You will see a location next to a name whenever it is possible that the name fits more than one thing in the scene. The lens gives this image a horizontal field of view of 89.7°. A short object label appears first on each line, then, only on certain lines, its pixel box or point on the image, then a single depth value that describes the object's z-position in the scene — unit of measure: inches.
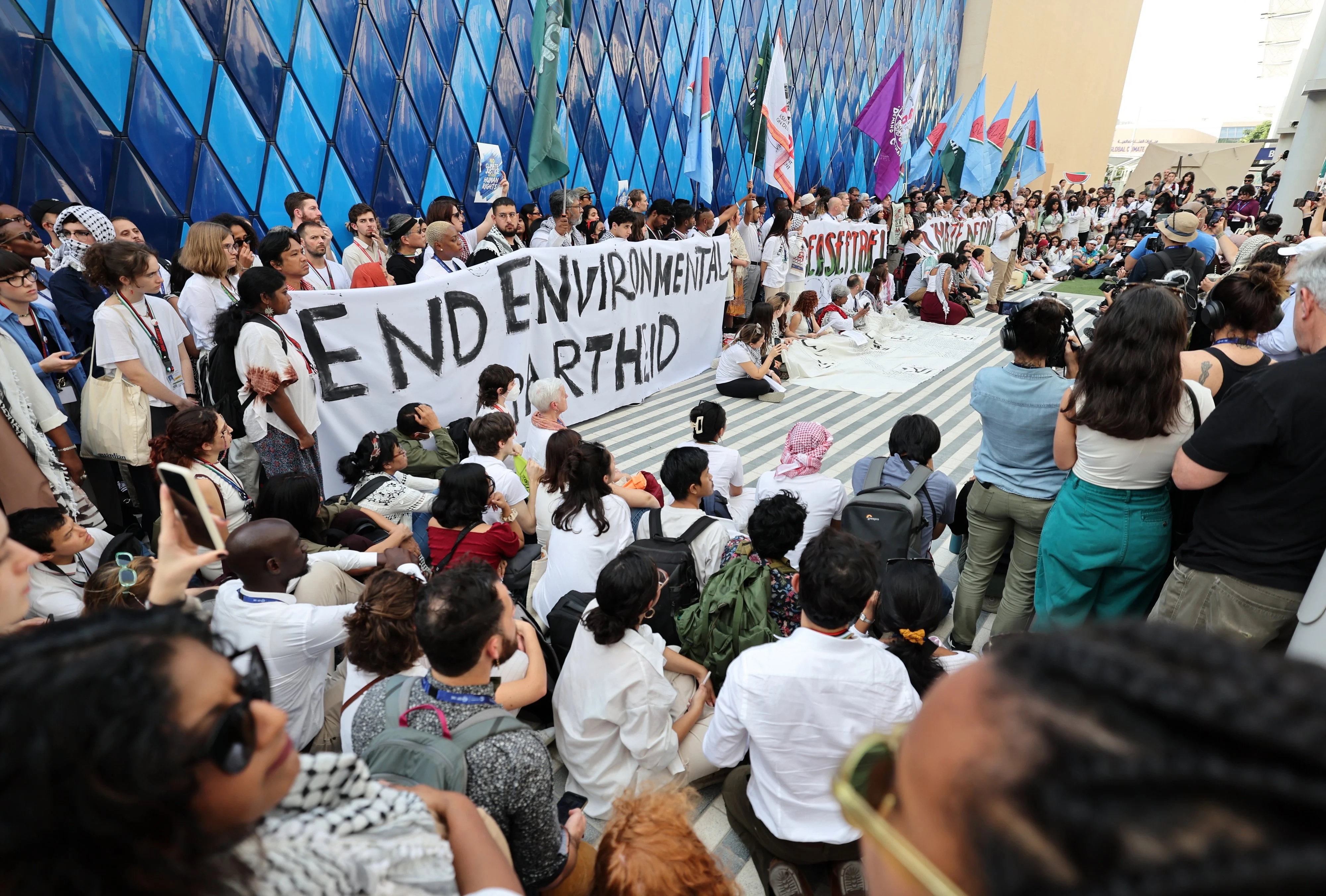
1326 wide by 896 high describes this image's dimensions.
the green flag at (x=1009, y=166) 593.6
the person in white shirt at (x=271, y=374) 138.1
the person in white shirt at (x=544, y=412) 165.3
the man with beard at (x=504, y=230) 238.5
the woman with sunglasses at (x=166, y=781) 26.5
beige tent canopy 1083.3
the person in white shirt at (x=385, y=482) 133.1
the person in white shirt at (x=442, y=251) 195.9
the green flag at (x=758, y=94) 357.6
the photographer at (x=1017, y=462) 110.7
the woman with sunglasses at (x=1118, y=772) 15.0
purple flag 400.2
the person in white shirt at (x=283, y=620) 82.7
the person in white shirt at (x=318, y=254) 189.9
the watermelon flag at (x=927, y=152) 495.2
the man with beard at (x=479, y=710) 62.2
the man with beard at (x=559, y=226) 276.2
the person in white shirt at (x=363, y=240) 224.1
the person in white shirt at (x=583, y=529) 113.9
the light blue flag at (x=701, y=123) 325.7
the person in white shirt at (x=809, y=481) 128.7
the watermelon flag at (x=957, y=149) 507.2
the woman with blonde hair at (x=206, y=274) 156.3
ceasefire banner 386.3
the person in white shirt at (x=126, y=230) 193.9
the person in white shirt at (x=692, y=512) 118.2
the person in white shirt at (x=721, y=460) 150.8
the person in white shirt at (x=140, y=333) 135.3
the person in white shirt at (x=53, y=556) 91.4
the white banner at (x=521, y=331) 173.6
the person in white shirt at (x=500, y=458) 135.0
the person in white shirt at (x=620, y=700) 86.2
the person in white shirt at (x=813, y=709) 71.2
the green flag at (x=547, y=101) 258.5
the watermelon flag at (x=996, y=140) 502.6
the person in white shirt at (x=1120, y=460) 87.8
